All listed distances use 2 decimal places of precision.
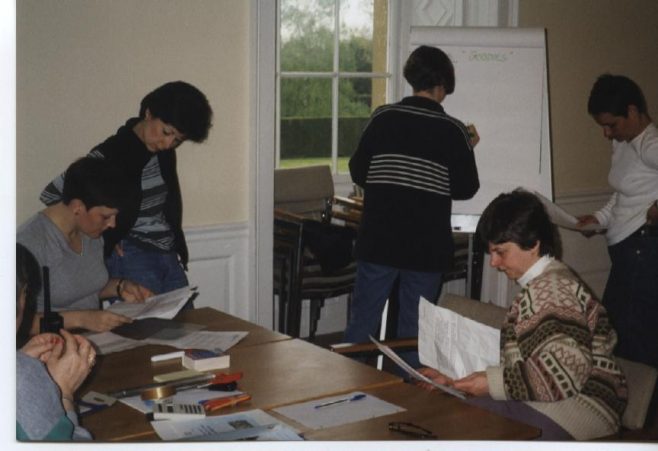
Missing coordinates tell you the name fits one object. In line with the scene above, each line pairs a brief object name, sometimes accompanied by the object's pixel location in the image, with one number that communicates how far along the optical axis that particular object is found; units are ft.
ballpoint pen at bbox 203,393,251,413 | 7.30
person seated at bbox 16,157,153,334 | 9.75
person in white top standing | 13.66
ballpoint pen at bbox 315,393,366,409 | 7.41
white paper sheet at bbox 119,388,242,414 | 7.33
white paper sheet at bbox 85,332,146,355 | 8.68
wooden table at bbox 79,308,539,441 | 6.95
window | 15.78
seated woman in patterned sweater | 7.79
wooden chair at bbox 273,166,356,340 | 14.74
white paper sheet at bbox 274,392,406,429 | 7.11
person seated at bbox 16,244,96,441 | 6.84
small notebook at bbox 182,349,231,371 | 8.20
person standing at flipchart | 11.77
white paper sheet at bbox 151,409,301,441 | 6.82
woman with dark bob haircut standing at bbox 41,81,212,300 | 11.60
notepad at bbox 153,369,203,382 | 7.84
